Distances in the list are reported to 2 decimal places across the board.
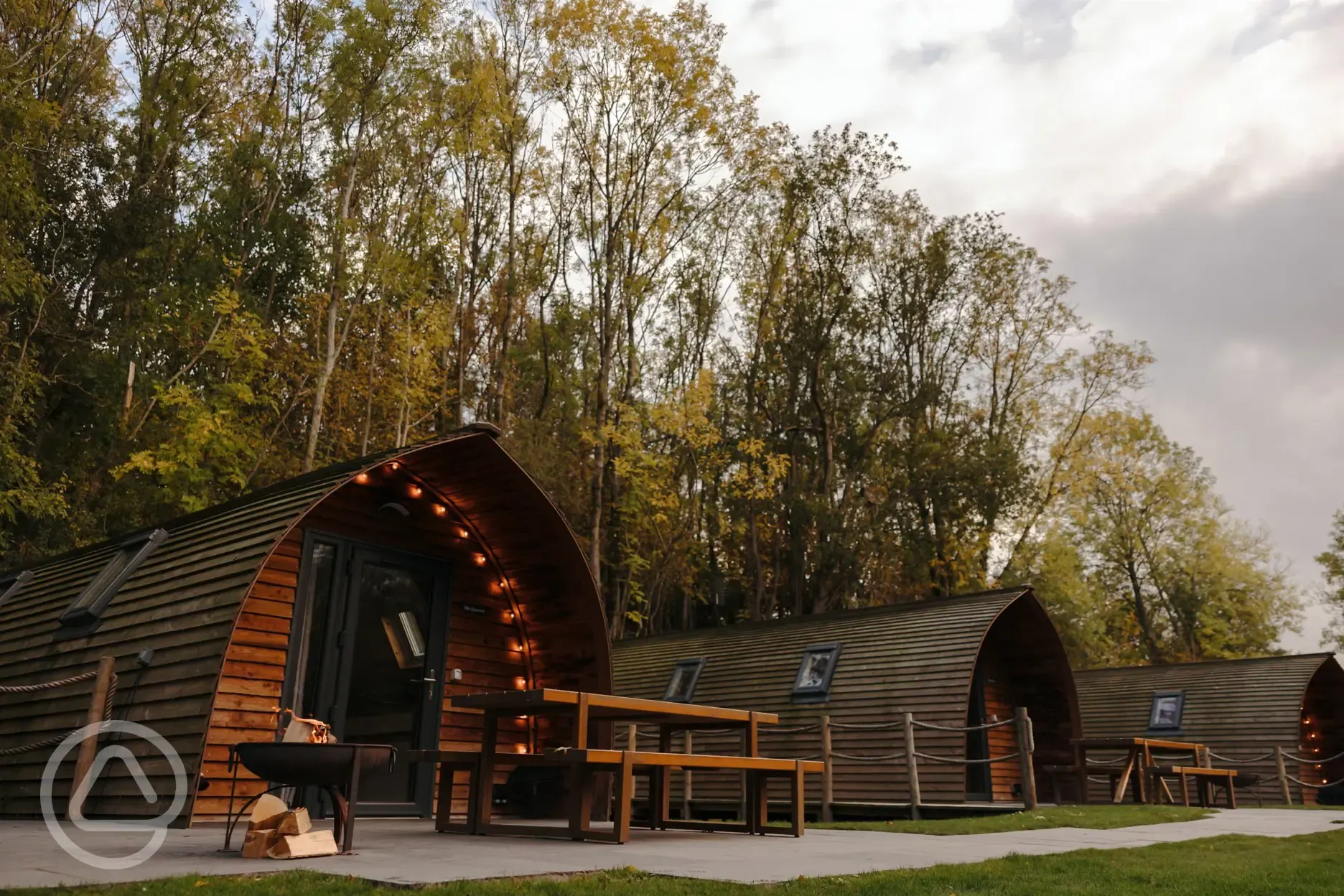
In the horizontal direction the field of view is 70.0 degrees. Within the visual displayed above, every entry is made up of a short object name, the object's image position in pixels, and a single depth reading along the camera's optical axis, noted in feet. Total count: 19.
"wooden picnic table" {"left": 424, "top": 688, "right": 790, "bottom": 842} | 18.93
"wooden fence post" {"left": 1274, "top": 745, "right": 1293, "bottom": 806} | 48.65
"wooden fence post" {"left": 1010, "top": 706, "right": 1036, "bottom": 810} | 33.94
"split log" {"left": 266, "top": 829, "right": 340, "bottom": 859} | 15.12
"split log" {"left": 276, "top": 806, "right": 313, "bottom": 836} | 15.34
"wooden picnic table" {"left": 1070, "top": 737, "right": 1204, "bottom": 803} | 40.93
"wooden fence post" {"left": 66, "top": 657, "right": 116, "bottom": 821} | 22.91
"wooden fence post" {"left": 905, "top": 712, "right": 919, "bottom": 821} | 36.45
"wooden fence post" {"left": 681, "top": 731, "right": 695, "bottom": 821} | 39.45
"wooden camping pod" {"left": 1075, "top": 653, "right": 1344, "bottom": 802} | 57.41
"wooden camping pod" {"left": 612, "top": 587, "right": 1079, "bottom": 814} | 41.01
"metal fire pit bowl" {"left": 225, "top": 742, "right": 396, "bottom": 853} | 14.80
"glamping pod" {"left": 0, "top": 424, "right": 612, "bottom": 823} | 23.38
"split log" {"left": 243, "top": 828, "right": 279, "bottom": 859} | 15.12
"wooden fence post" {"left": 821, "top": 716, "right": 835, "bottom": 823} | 37.96
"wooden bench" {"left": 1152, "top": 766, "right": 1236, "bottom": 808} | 41.68
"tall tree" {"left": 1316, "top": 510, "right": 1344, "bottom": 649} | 111.24
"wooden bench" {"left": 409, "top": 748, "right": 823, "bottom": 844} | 18.79
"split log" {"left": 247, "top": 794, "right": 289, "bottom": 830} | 15.57
